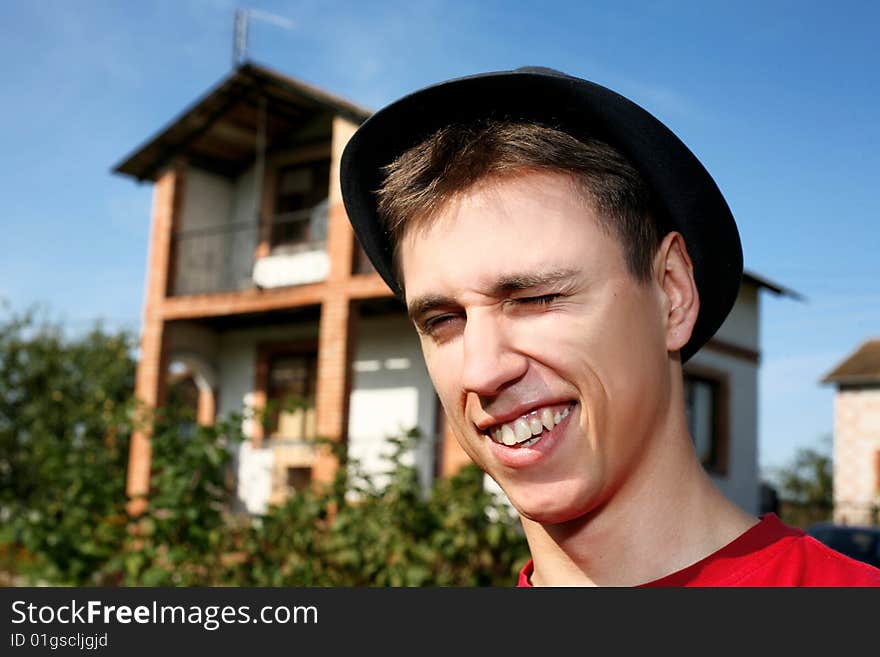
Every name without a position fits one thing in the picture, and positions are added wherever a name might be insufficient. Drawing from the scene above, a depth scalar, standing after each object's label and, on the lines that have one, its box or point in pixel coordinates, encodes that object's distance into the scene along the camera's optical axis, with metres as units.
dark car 8.04
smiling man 1.09
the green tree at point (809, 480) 26.47
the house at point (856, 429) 22.67
